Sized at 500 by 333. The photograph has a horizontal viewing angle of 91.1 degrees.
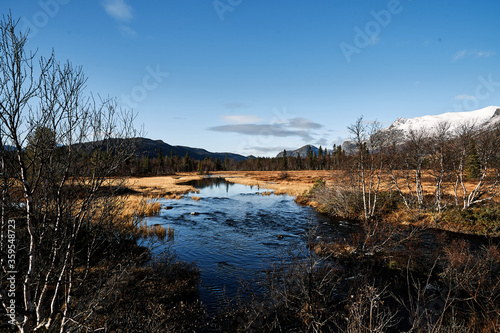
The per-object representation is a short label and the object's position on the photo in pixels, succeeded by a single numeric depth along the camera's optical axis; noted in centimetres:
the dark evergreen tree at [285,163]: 12544
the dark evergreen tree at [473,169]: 3946
